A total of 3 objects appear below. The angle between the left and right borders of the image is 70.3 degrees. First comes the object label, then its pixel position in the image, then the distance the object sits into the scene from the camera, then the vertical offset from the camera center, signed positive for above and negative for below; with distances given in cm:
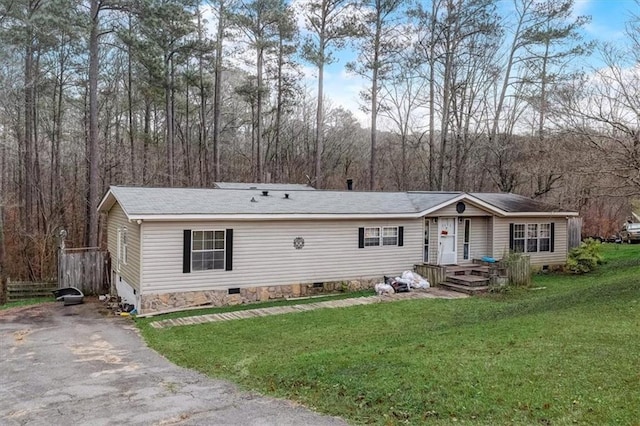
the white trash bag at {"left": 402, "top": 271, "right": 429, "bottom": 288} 1455 -219
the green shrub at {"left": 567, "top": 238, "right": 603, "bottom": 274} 1697 -168
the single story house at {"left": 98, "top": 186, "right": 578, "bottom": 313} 1210 -82
